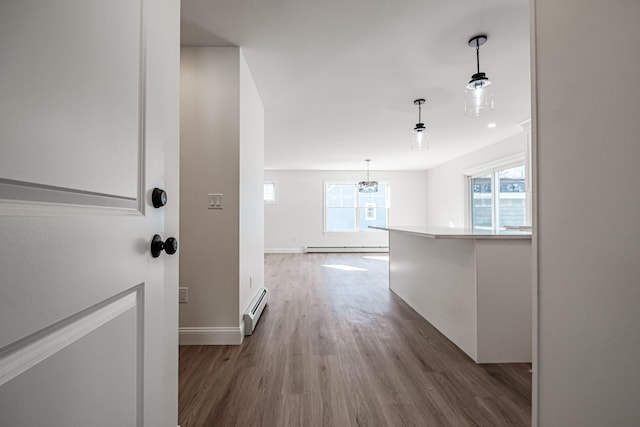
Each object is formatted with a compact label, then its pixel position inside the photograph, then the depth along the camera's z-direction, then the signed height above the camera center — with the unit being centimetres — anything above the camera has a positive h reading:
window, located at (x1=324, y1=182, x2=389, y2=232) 850 +22
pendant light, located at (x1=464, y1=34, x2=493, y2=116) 219 +97
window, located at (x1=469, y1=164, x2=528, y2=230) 518 +35
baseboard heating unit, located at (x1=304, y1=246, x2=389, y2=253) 829 -97
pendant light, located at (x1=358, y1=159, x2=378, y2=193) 709 +75
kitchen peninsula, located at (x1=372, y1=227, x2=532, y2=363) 194 -54
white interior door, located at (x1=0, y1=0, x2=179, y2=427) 39 +0
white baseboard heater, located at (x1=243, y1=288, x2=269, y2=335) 238 -87
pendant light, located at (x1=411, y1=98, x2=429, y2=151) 324 +88
